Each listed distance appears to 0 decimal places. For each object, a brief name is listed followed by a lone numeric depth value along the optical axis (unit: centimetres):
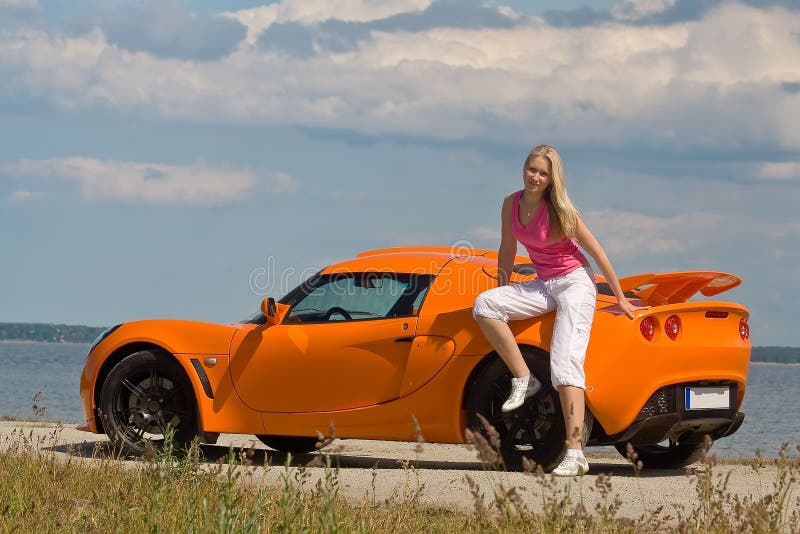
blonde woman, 1629
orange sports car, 1681
